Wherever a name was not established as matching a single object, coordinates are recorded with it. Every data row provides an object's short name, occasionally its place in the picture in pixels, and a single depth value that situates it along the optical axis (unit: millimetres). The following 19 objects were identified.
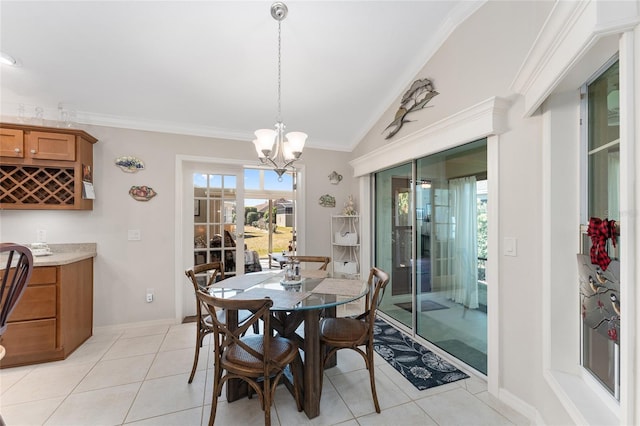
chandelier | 2100
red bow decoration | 1257
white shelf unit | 3920
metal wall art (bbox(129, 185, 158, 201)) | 3217
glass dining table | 1784
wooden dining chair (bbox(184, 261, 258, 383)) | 2102
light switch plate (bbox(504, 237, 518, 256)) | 1903
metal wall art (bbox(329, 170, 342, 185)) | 4109
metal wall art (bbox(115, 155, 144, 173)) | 3174
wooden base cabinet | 2361
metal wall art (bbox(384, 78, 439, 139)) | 2707
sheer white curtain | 2449
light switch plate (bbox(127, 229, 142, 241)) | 3208
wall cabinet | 2650
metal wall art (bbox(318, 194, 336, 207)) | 4047
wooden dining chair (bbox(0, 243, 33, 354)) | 1120
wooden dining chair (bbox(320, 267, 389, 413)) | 1851
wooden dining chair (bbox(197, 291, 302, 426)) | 1459
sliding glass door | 2389
